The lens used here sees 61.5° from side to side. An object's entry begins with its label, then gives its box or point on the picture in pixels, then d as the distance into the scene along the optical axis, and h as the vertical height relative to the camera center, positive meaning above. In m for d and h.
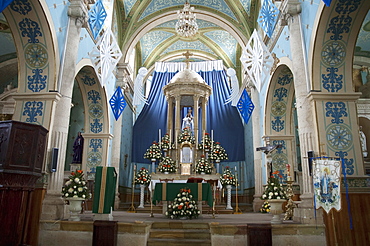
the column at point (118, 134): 11.33 +2.07
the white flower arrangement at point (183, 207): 6.73 -0.29
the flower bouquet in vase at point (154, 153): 11.99 +1.49
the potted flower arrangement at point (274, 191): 5.96 +0.07
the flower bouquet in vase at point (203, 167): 11.37 +0.94
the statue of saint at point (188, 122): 13.44 +3.01
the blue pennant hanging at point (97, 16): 8.02 +4.50
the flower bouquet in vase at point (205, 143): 12.46 +1.98
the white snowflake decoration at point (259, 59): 7.86 +3.40
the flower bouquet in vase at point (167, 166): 11.42 +0.96
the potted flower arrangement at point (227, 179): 10.34 +0.48
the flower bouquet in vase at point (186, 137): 12.23 +2.16
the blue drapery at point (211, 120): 14.04 +3.37
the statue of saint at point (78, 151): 10.62 +1.36
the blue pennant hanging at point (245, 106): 10.22 +2.87
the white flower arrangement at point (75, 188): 6.03 +0.06
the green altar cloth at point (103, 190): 5.86 +0.03
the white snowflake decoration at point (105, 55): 7.75 +3.43
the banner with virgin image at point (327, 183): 5.04 +0.20
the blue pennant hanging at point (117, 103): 10.07 +2.84
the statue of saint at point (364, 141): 11.76 +2.05
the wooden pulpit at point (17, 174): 4.53 +0.24
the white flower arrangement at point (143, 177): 10.30 +0.50
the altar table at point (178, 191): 7.02 +0.05
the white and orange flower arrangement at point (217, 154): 12.03 +1.51
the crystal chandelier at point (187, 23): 10.52 +5.62
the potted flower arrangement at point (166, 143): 12.34 +1.93
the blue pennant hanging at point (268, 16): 7.82 +4.48
